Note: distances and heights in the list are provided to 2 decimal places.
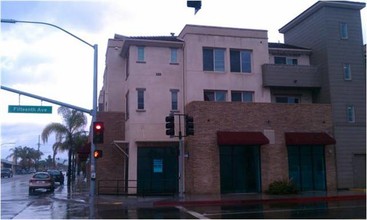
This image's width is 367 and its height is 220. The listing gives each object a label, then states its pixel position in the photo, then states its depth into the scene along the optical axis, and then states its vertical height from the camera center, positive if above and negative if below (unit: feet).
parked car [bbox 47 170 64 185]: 175.22 -2.51
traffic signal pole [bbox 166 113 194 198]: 77.61 +7.04
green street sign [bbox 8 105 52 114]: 79.46 +10.86
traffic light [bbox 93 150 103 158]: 80.59 +2.88
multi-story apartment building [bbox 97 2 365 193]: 94.63 +10.11
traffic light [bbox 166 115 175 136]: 77.06 +7.42
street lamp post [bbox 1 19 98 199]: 82.84 +12.85
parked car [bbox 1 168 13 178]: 277.85 -1.10
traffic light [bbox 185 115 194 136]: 79.05 +7.33
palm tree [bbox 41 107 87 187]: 186.91 +18.23
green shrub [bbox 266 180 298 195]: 89.25 -4.01
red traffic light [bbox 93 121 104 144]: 79.82 +6.44
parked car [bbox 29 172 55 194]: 118.01 -2.91
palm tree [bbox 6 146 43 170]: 485.69 +17.06
